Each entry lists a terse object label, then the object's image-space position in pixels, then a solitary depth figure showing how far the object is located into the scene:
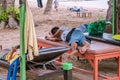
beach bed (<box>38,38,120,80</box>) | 5.48
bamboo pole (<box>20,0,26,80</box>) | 4.66
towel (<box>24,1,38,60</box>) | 4.71
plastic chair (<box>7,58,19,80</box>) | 5.15
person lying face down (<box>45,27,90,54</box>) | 5.82
